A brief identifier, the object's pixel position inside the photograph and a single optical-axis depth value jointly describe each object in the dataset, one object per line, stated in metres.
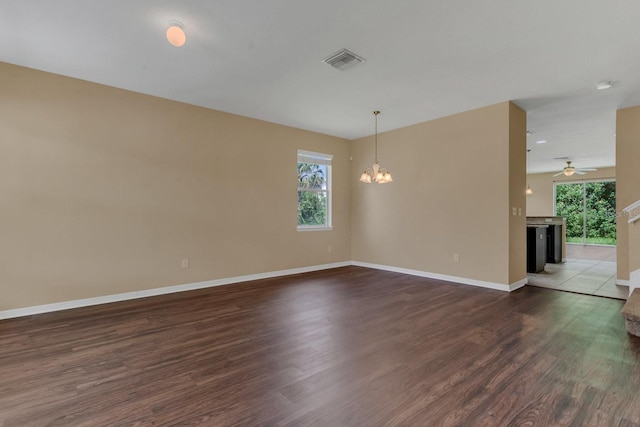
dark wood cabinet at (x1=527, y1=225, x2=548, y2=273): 5.90
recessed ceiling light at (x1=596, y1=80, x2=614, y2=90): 3.80
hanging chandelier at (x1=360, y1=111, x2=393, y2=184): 4.62
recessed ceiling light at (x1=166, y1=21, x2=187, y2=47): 2.60
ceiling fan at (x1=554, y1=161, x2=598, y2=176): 8.28
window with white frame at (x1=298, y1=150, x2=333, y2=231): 6.14
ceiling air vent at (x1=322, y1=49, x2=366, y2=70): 3.13
